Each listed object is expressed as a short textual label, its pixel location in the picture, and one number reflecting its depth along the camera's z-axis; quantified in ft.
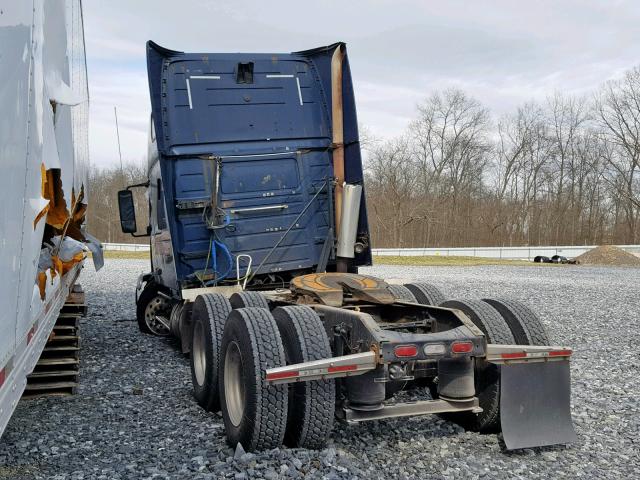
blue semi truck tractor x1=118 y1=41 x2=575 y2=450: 13.94
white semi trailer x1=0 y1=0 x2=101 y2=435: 7.50
